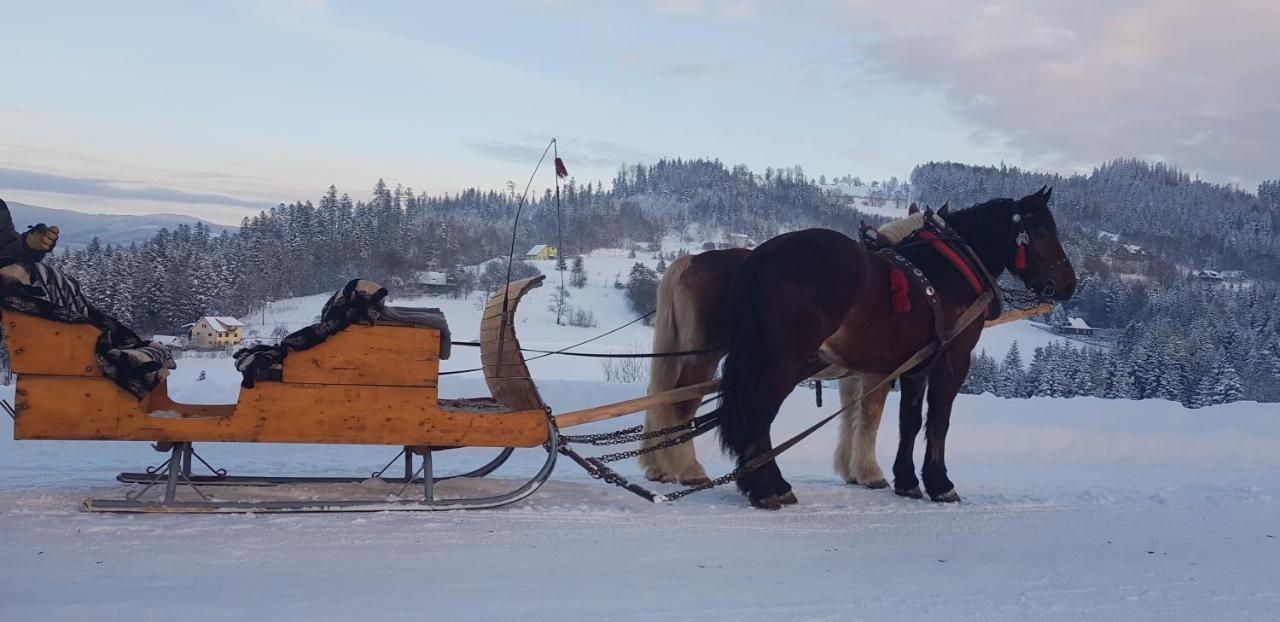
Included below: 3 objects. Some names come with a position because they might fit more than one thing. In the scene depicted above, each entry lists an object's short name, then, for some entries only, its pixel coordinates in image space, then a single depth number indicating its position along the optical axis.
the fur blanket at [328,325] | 4.43
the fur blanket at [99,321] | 4.12
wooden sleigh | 4.19
